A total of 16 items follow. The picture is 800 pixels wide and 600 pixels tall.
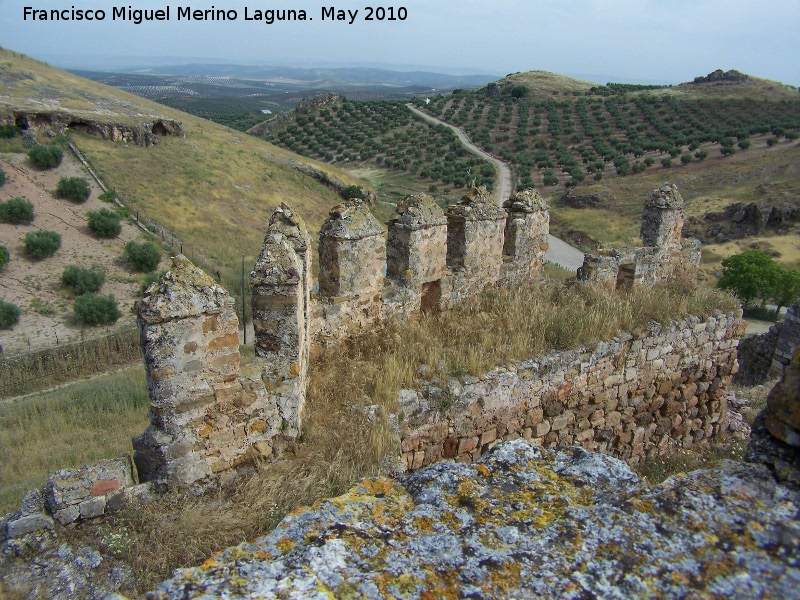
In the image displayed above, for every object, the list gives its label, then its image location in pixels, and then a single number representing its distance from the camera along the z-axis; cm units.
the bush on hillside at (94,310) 1769
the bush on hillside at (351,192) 3577
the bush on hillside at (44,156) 2598
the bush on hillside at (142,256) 2156
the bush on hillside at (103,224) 2298
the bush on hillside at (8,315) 1667
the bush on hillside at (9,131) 2748
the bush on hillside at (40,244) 2033
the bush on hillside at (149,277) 2017
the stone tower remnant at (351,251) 552
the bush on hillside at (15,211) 2173
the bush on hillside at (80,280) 1939
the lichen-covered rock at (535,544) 203
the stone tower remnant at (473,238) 680
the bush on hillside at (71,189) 2469
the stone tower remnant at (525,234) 740
